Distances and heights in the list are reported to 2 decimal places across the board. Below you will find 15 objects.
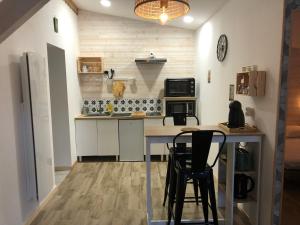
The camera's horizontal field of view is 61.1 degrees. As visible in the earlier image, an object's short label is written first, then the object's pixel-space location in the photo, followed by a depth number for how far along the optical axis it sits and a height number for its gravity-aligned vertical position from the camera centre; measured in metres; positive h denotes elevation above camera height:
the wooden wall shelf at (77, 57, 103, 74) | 4.96 +0.46
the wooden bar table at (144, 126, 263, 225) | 2.42 -0.73
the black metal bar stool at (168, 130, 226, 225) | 2.14 -0.77
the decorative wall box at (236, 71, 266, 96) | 2.32 +0.04
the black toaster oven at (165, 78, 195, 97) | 4.70 +0.01
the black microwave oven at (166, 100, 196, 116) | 4.70 -0.34
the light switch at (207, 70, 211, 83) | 4.11 +0.18
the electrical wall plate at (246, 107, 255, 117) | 2.60 -0.26
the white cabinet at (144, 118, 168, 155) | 4.78 -1.15
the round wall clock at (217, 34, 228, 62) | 3.33 +0.54
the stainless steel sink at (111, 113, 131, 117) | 5.04 -0.51
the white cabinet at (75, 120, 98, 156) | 4.66 -0.91
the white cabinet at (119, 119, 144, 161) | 4.66 -0.94
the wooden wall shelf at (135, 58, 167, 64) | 4.83 +0.52
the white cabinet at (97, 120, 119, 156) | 4.68 -0.91
